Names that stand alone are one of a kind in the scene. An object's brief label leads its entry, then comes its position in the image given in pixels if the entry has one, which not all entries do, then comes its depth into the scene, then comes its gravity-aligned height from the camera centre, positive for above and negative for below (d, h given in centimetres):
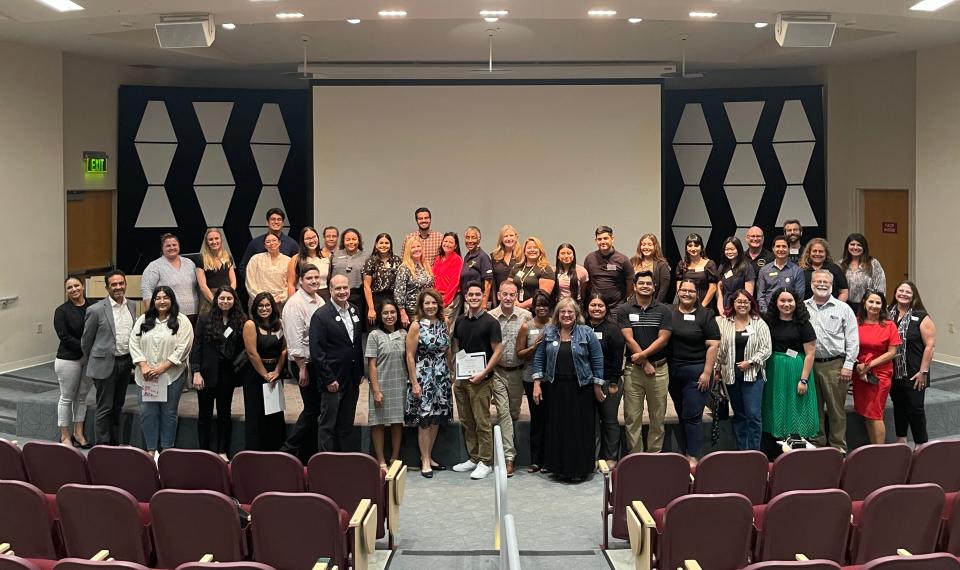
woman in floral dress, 743 -83
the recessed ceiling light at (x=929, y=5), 863 +217
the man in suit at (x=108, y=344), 784 -70
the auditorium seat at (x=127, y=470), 573 -123
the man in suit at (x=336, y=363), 720 -78
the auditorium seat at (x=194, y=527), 473 -129
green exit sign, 1247 +116
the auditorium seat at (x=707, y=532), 478 -132
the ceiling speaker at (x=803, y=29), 891 +201
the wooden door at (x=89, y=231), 1256 +31
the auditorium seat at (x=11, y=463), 596 -124
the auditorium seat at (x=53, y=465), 580 -122
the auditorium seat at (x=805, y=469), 574 -123
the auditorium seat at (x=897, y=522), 482 -129
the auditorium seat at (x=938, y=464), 580 -121
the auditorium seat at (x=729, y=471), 566 -122
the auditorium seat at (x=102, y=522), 477 -128
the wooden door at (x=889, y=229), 1244 +32
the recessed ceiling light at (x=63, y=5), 862 +217
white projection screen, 1231 +119
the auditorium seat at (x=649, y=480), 578 -130
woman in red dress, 747 -80
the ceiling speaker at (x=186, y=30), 884 +199
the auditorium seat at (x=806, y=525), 482 -130
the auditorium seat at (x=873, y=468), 575 -122
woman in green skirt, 735 -87
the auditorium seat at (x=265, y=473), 562 -122
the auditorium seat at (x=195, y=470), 570 -122
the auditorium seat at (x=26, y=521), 491 -131
